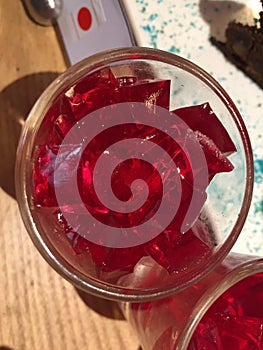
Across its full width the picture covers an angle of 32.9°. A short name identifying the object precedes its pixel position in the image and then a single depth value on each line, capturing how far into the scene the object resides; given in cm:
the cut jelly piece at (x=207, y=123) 14
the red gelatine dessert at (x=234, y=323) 15
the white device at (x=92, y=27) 17
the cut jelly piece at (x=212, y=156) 14
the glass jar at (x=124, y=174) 14
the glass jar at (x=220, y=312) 14
